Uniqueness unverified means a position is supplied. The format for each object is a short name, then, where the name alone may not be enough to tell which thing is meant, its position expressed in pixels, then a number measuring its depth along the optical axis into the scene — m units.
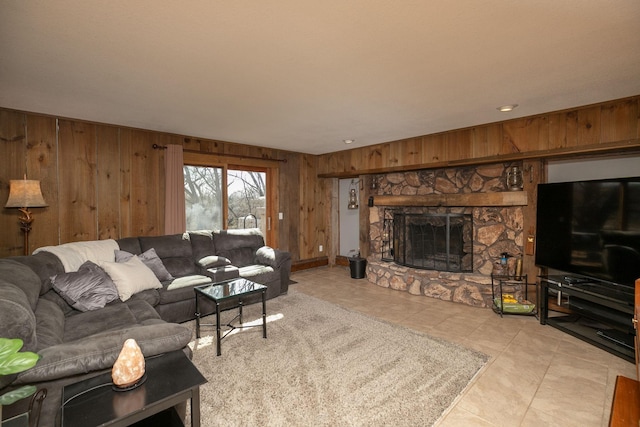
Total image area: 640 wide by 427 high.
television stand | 2.69
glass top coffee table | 2.75
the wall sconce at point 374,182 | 5.67
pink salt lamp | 1.38
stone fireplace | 4.08
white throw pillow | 2.89
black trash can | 5.45
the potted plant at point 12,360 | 0.90
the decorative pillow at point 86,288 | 2.53
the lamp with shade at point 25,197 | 3.08
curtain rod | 4.28
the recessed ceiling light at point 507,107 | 3.13
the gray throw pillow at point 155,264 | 3.50
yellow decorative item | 3.64
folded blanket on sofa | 2.86
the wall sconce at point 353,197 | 5.98
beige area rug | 1.92
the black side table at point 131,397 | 1.23
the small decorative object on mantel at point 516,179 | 3.90
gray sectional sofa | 1.42
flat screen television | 2.69
